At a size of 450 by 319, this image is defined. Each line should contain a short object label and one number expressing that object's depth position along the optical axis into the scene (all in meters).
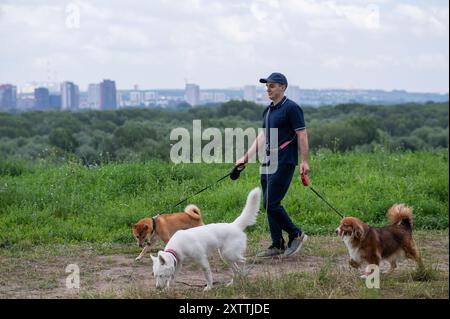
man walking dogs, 7.69
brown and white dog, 6.89
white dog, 6.42
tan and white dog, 8.41
